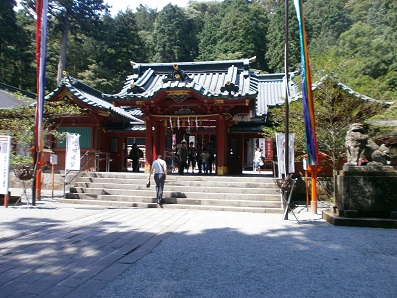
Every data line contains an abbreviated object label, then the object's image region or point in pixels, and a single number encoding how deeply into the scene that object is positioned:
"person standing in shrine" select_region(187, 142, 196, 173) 17.34
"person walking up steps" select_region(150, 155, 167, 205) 9.97
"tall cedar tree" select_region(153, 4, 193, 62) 42.88
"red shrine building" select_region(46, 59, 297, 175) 13.29
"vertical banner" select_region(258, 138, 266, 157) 20.95
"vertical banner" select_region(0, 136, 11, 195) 8.64
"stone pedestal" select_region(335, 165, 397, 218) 7.29
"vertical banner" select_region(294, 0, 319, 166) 8.16
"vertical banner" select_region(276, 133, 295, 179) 9.43
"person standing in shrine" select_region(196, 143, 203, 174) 16.02
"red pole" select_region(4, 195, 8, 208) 8.88
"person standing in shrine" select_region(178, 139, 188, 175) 14.19
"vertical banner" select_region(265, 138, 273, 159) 15.98
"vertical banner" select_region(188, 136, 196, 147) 21.78
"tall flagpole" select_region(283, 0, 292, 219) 8.64
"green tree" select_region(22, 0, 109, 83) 31.34
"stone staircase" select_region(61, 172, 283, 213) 10.12
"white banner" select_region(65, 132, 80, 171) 11.43
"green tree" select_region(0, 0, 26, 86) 26.36
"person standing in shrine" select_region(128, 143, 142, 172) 17.67
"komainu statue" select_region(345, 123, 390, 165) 7.72
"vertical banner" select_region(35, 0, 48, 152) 8.90
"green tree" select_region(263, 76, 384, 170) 10.96
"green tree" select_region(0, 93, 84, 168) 11.45
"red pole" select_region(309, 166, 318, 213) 9.15
